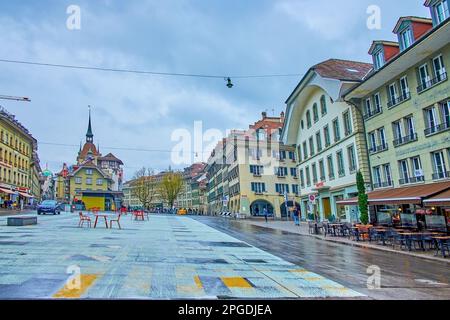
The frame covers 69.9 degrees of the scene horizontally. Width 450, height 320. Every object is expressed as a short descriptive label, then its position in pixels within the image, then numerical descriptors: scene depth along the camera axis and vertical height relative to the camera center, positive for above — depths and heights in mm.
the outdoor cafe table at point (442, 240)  11688 -1628
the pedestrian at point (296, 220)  31500 -1405
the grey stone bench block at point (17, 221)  17922 +99
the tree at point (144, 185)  81938 +7844
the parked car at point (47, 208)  35625 +1513
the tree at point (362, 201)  19328 -1
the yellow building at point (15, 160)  48875 +10726
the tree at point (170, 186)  81981 +7021
